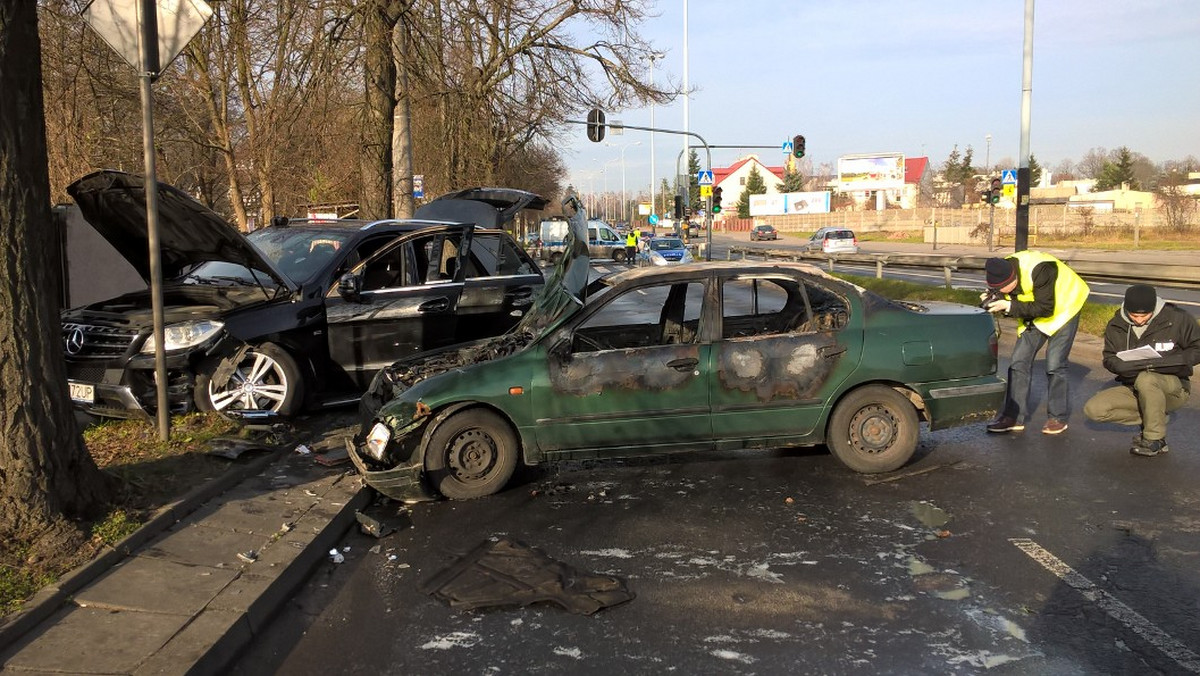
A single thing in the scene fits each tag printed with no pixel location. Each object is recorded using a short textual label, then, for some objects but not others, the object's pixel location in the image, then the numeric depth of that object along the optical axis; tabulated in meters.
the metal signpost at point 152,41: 5.80
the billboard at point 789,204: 106.06
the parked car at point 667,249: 36.63
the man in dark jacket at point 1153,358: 6.25
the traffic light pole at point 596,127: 25.14
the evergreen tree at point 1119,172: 81.88
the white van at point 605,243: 43.34
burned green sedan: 5.63
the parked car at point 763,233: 71.12
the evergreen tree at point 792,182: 119.88
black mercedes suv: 6.53
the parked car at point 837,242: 41.53
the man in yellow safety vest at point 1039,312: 7.00
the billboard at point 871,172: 100.75
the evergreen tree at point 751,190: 119.00
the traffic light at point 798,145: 32.06
